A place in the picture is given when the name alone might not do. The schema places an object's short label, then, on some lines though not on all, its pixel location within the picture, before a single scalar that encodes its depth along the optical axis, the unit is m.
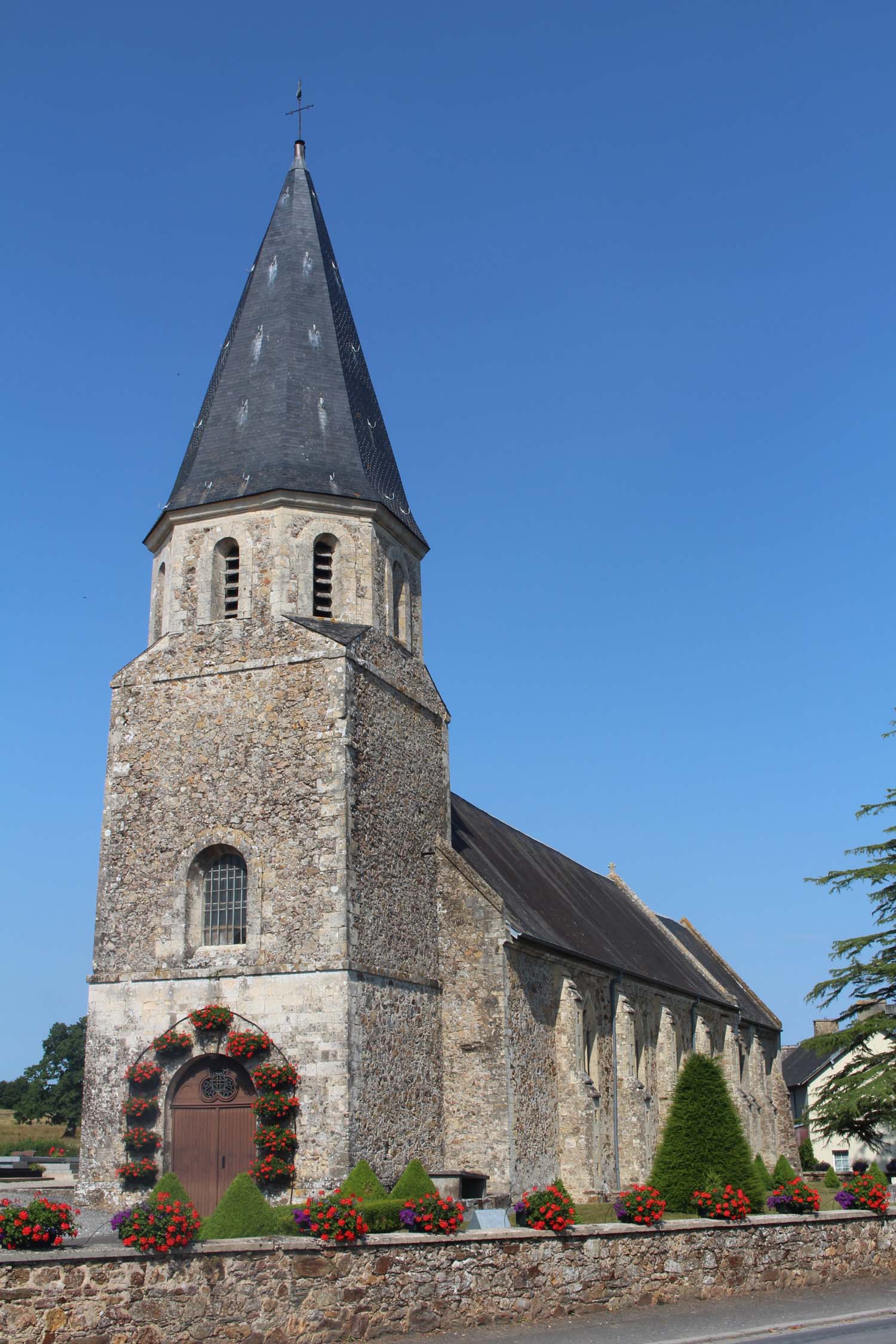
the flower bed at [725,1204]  15.62
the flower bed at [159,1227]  11.07
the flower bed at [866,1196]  17.97
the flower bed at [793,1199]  17.02
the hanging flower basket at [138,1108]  20.06
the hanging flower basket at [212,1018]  19.89
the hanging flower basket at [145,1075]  20.19
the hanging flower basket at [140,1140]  19.88
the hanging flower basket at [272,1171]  18.83
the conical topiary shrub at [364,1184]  17.22
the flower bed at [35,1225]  10.91
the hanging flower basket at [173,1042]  20.12
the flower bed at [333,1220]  12.05
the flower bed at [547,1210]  13.70
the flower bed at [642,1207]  14.60
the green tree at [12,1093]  73.12
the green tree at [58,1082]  66.81
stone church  20.12
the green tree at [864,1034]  25.42
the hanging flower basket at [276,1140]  19.00
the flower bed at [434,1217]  13.00
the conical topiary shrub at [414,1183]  16.27
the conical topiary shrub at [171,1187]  12.47
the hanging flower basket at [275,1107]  19.17
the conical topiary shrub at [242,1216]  12.73
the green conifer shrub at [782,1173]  19.12
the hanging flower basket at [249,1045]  19.66
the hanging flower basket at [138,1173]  19.58
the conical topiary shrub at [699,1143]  16.97
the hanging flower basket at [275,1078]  19.34
